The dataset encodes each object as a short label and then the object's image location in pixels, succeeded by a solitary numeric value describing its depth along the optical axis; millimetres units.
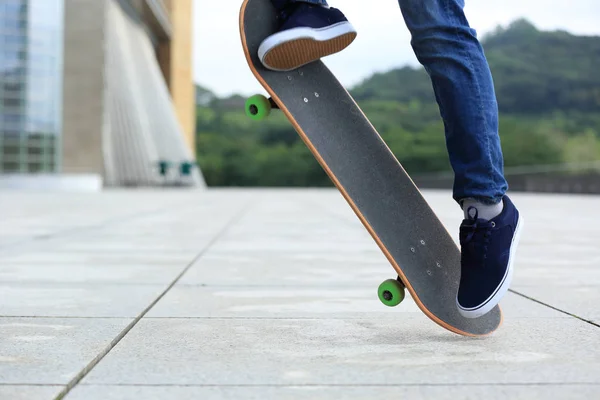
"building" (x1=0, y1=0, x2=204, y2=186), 24375
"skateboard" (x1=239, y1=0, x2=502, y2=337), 2006
